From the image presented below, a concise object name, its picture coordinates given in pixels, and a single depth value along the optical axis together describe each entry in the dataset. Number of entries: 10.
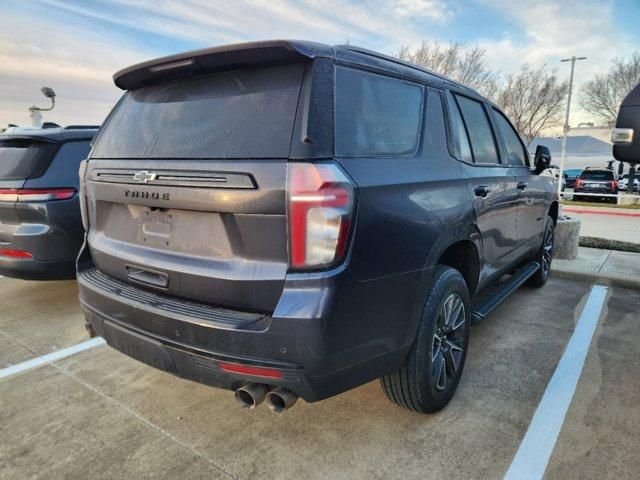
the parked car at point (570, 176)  34.00
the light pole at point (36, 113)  12.23
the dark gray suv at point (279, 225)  1.95
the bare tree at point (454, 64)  25.38
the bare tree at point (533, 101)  32.47
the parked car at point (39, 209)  4.16
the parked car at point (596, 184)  22.97
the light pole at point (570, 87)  28.55
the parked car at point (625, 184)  29.11
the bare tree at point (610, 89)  30.39
